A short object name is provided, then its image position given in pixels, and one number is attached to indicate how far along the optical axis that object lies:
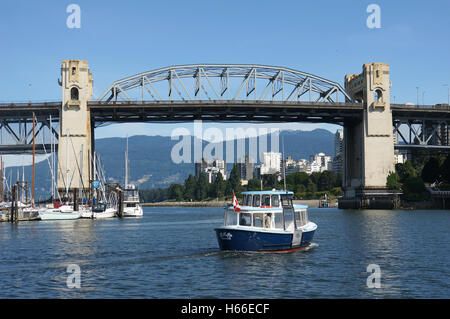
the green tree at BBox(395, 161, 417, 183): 141.25
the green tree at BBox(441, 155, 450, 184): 134.75
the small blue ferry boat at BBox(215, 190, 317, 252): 40.00
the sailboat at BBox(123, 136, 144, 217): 114.94
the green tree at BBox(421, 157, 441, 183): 141.38
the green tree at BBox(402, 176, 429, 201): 130.75
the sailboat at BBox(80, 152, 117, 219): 100.15
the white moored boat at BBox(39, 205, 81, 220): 93.50
